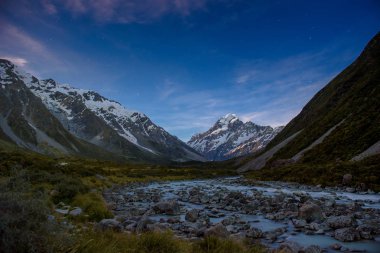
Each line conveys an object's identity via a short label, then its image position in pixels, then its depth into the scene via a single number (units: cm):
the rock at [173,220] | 1711
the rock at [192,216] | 1770
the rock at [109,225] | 1127
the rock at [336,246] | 1148
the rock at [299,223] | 1513
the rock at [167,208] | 2095
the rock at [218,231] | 1137
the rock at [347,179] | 3429
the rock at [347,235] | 1259
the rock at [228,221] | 1647
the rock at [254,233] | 1333
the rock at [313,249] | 1044
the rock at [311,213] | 1655
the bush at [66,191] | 2051
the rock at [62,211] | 1463
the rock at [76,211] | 1440
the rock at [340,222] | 1471
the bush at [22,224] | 551
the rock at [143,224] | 1247
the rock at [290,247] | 1040
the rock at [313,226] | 1450
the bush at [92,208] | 1505
